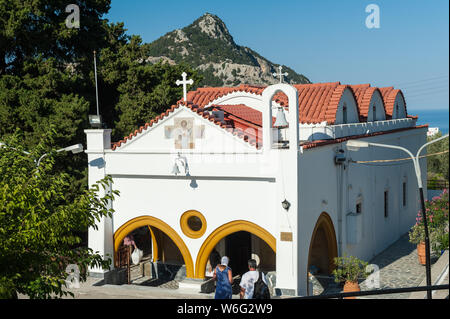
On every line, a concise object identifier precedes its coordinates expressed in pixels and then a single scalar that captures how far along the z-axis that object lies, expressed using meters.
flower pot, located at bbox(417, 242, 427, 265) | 19.83
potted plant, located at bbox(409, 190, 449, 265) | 19.95
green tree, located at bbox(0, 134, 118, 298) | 8.52
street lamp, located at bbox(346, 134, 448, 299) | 14.81
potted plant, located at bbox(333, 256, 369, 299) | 15.02
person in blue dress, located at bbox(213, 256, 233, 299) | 12.10
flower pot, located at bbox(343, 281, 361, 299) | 14.96
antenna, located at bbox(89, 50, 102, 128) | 16.16
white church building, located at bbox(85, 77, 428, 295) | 13.98
